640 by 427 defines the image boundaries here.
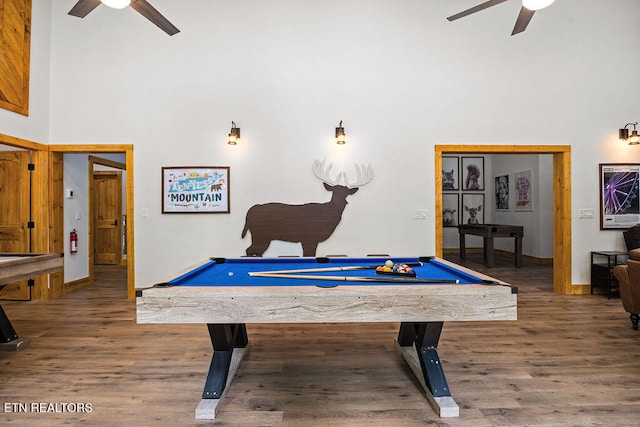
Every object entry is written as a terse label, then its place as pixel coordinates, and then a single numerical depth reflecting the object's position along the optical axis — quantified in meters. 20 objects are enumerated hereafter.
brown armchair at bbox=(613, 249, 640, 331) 3.36
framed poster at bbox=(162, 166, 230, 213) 4.87
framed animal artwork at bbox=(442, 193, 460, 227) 9.45
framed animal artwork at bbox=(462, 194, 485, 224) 9.48
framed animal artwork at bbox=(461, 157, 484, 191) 9.45
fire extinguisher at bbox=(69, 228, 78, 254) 5.38
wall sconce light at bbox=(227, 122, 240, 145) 4.74
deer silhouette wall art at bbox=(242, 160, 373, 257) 4.84
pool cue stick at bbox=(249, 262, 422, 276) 2.42
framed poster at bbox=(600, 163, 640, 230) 5.02
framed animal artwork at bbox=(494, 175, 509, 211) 8.85
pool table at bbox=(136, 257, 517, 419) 1.80
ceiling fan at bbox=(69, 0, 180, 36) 2.45
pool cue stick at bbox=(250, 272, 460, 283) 2.05
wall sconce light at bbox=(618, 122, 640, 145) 4.90
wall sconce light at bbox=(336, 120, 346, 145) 4.69
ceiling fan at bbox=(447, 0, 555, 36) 2.63
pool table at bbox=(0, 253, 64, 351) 2.64
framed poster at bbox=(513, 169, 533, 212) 7.95
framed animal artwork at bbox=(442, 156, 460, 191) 9.43
